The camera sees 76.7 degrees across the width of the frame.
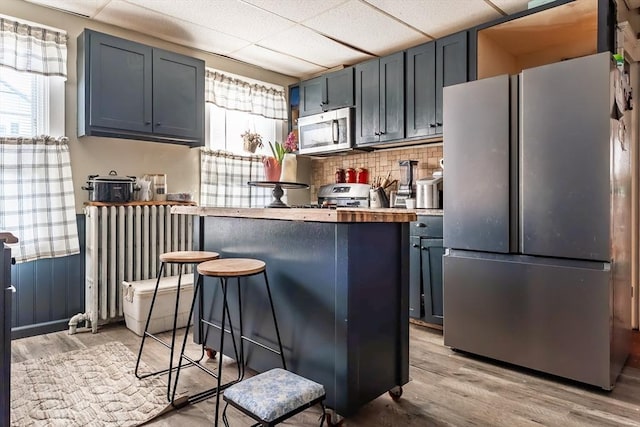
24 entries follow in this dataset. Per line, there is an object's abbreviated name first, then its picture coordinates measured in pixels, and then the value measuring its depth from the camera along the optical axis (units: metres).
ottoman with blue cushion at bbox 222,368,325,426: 1.45
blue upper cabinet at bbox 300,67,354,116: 4.16
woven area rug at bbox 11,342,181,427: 1.88
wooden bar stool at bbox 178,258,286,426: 1.75
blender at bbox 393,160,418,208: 3.83
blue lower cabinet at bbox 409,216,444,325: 3.21
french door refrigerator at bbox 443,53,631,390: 2.17
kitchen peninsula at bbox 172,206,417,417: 1.77
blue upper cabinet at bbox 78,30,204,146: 3.11
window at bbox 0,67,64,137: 2.97
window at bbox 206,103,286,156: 4.12
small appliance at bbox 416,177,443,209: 3.40
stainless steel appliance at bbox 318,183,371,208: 4.21
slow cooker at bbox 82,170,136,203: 3.17
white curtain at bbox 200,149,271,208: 4.04
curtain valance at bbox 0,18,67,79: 2.88
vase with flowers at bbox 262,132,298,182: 2.37
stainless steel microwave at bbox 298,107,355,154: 4.10
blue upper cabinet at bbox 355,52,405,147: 3.72
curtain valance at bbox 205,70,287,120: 4.03
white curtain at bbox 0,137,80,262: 2.92
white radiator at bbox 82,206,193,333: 3.15
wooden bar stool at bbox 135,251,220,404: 2.10
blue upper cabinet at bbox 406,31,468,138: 3.31
